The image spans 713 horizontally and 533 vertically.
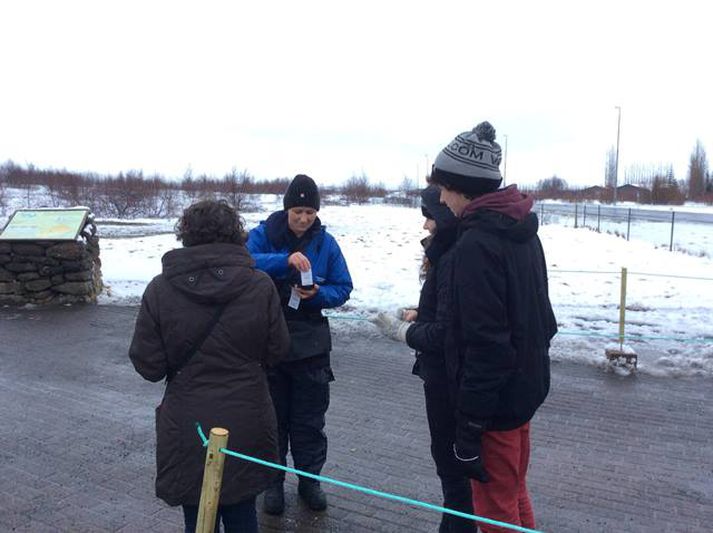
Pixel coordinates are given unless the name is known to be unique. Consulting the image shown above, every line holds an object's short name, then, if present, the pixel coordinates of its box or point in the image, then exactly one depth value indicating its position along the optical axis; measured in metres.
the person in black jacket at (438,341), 2.44
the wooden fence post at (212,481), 2.20
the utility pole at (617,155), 47.31
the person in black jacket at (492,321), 2.23
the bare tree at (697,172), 72.31
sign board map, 9.34
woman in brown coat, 2.42
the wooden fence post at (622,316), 6.57
